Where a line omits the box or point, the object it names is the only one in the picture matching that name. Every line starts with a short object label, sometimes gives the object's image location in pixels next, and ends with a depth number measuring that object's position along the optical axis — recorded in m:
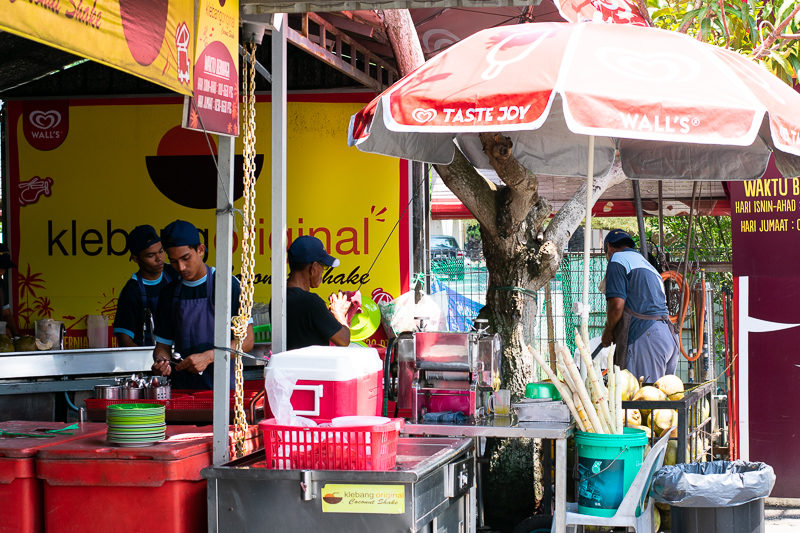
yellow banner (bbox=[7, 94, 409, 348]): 8.85
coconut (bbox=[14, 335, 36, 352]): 6.86
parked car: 12.23
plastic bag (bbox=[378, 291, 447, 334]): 7.74
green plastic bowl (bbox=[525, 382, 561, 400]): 5.29
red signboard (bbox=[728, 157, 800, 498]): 7.97
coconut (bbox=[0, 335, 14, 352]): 6.80
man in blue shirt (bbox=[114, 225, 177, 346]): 7.21
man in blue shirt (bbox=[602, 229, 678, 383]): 7.75
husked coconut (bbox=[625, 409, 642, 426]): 5.57
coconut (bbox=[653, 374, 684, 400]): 5.91
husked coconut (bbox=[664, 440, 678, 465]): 5.64
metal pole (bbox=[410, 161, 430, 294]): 8.91
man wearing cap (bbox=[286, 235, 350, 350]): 5.52
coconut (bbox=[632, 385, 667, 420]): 5.61
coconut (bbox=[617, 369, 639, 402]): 5.71
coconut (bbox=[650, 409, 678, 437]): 5.72
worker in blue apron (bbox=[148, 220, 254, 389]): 5.61
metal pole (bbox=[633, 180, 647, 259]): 9.00
